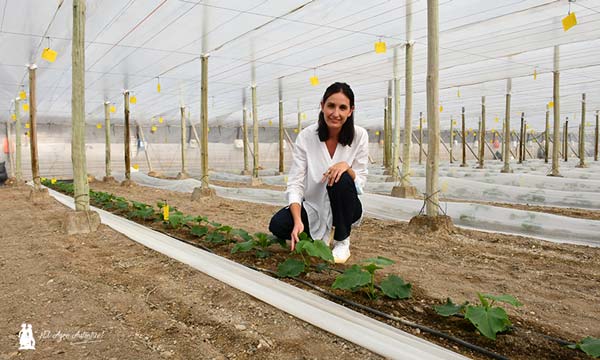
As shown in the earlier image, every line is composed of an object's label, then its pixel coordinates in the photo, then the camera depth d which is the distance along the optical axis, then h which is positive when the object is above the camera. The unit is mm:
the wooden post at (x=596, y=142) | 14105 +460
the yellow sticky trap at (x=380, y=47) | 5000 +1420
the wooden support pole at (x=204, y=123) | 6223 +578
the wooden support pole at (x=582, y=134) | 11023 +615
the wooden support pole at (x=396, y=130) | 6887 +503
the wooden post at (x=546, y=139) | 12953 +562
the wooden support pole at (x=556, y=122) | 7312 +627
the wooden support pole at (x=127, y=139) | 9055 +505
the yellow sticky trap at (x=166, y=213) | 3559 -484
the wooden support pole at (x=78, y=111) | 3553 +455
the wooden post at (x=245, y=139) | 11678 +596
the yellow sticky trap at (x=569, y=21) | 3731 +1293
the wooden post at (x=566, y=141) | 16372 +597
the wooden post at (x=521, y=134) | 14335 +784
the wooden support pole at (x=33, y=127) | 6672 +613
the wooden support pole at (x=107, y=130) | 10414 +814
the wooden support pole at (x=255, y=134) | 8414 +553
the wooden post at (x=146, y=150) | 15164 +390
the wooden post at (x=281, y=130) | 10438 +777
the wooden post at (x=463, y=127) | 12934 +975
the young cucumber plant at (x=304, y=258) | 1822 -543
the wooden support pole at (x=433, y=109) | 3350 +409
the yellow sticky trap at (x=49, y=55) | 4668 +1278
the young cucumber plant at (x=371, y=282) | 1665 -537
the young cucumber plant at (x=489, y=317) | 1325 -562
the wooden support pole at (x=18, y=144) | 8830 +407
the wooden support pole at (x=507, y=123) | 9531 +808
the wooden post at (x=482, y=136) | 11125 +594
